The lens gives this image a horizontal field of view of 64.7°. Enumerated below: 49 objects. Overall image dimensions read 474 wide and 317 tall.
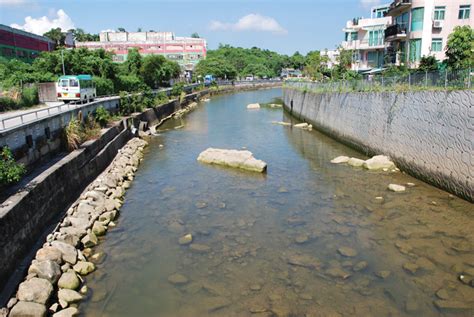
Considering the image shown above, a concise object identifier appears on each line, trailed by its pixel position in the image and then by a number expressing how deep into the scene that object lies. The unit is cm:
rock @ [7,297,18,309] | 746
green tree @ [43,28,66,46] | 7630
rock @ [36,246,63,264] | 910
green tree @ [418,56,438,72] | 2436
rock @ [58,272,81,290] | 857
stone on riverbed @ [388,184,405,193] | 1477
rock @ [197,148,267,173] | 1839
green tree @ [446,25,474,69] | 2275
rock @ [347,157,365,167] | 1869
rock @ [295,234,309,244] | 1098
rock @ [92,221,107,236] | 1146
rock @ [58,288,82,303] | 819
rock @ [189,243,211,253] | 1060
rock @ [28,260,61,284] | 847
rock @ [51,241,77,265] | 951
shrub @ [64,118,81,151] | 1603
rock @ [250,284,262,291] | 872
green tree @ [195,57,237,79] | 9369
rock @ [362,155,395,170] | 1781
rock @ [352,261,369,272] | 945
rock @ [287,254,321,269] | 966
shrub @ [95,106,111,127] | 2239
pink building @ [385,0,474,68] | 2814
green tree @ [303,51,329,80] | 5115
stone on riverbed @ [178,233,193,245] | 1108
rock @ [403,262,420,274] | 932
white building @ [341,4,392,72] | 3806
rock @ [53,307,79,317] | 764
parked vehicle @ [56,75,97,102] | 2738
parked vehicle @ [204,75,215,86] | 8553
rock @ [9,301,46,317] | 723
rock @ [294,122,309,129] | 3300
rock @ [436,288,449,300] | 823
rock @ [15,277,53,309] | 769
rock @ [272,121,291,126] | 3552
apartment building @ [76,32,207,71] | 9906
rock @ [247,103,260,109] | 5024
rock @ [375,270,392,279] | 911
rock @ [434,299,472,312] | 786
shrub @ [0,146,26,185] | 989
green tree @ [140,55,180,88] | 5422
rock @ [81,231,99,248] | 1073
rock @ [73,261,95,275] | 936
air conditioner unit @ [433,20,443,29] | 2834
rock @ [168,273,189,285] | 909
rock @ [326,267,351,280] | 916
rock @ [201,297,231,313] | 812
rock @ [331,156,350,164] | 1982
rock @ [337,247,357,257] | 1016
